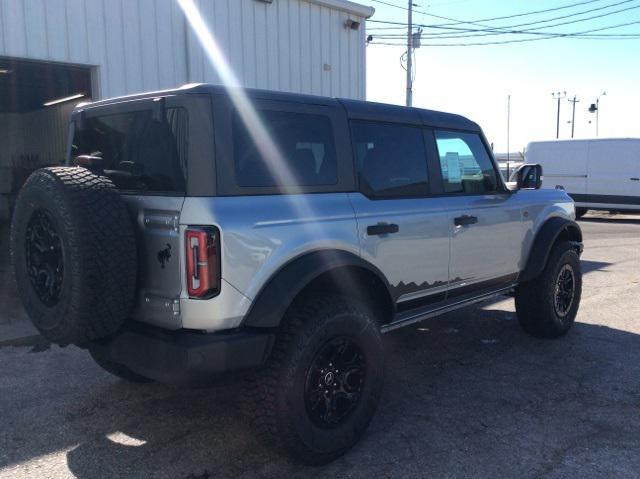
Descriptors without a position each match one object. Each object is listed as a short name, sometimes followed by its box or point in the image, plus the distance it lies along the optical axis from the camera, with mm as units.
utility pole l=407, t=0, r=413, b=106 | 23844
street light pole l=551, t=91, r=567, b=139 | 66562
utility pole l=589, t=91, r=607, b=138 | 47878
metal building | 7320
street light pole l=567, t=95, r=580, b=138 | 64500
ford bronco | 2703
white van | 16125
